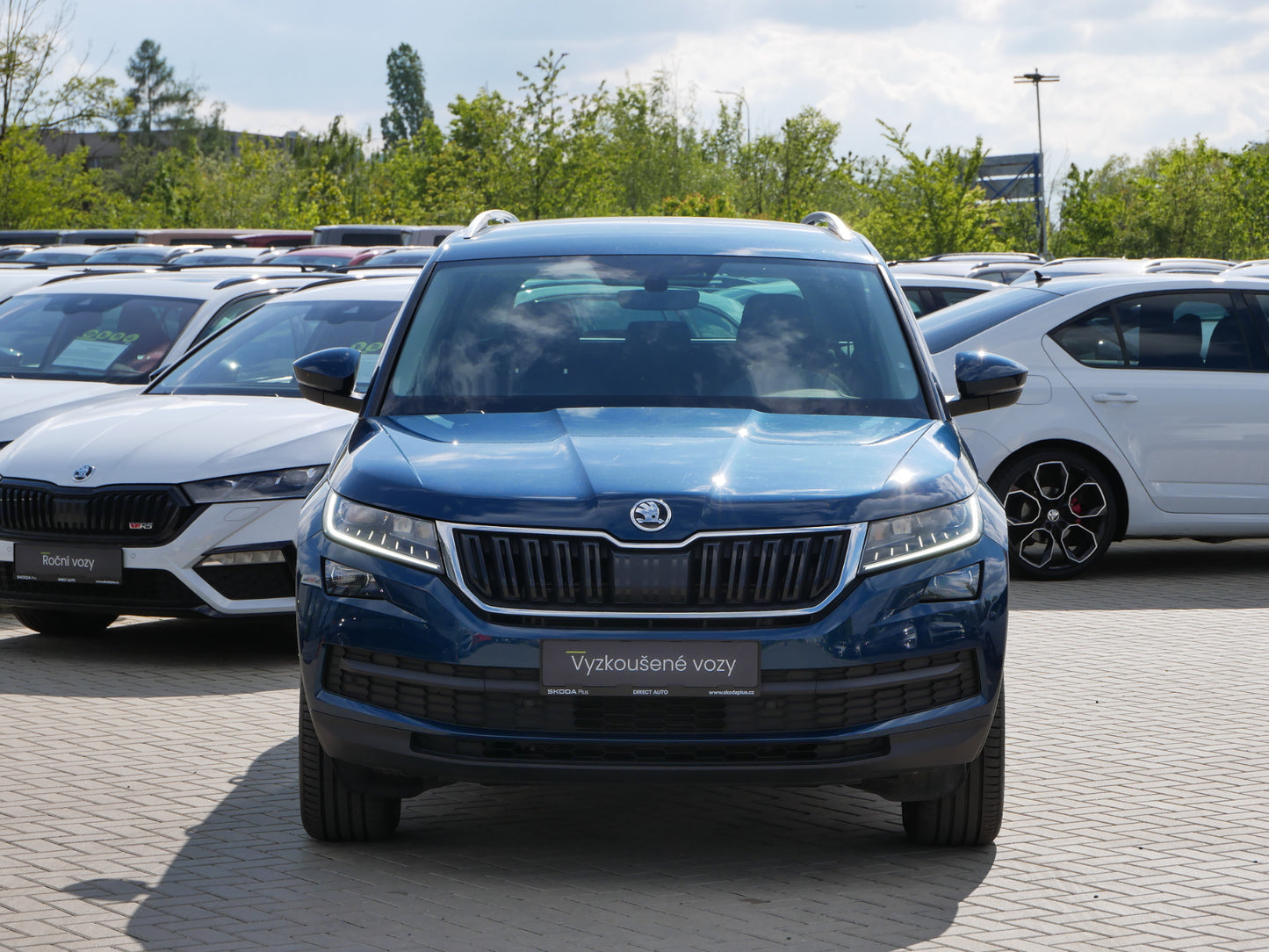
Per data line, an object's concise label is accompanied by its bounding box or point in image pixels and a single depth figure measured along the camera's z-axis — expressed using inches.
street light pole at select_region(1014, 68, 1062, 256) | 2471.7
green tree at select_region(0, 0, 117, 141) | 1892.2
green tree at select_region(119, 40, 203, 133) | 4687.5
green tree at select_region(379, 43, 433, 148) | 5684.1
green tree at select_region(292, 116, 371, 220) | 2418.8
